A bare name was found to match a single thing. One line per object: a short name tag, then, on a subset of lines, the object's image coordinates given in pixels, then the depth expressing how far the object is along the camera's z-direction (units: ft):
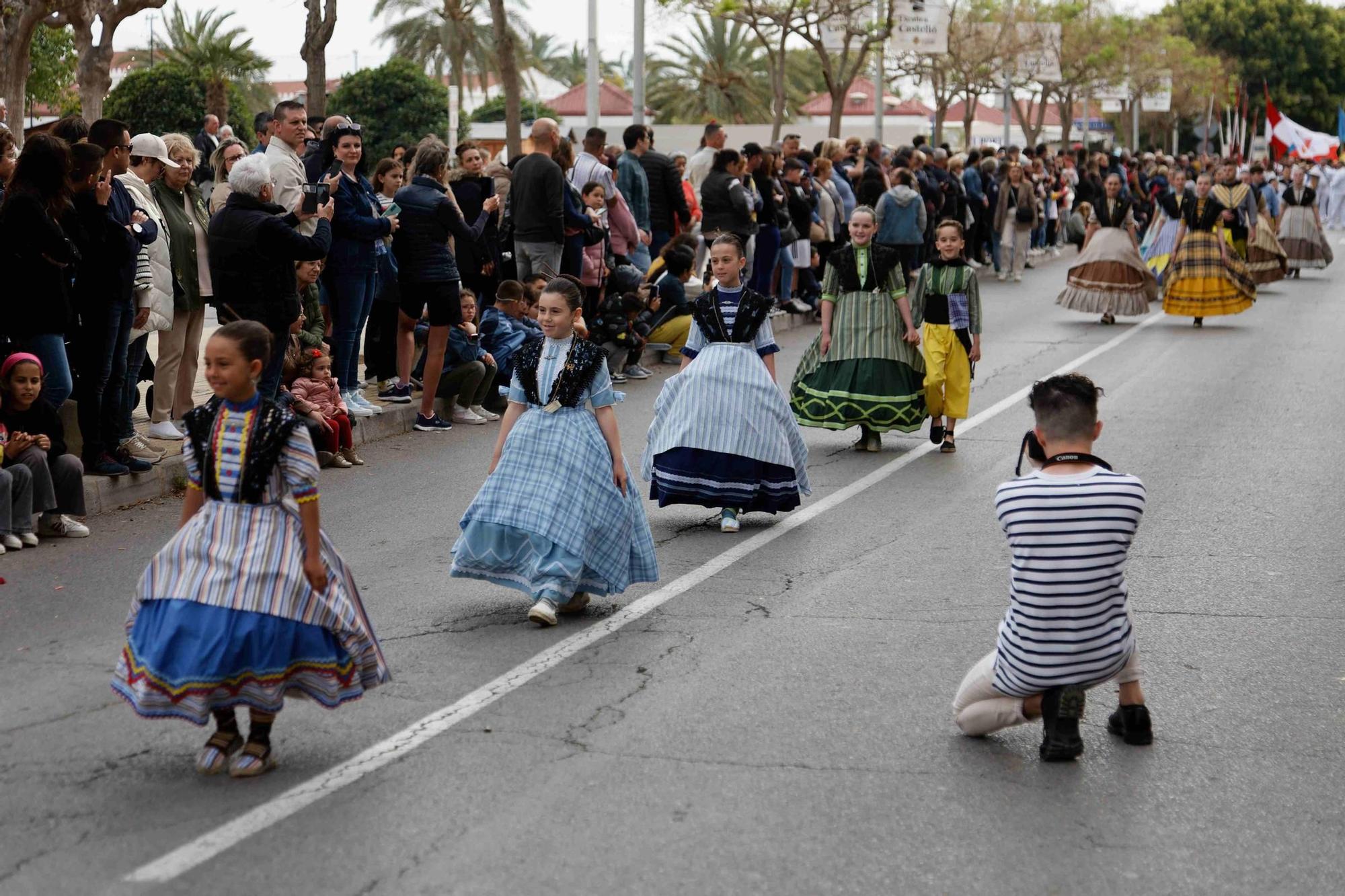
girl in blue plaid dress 23.62
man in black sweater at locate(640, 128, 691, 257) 60.18
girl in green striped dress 38.24
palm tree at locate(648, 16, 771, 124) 221.87
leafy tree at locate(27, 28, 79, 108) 108.58
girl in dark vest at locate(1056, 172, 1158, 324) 69.56
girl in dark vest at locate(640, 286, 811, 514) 30.35
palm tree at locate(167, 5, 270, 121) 147.74
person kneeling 17.61
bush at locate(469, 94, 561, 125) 208.33
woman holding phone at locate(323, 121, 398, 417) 39.32
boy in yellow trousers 39.14
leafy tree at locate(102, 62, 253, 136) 107.96
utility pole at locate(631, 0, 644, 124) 90.84
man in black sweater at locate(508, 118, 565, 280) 48.14
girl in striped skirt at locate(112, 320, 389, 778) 16.90
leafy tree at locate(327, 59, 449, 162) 145.89
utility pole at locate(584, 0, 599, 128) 87.25
